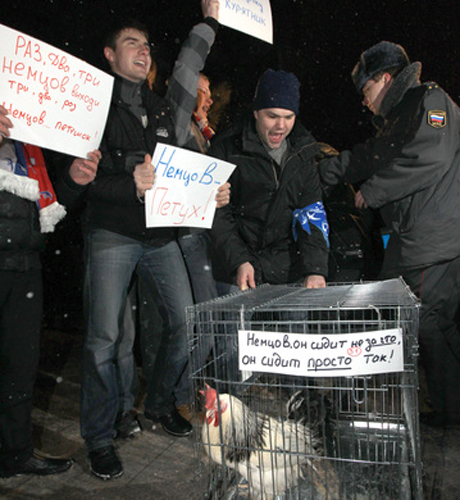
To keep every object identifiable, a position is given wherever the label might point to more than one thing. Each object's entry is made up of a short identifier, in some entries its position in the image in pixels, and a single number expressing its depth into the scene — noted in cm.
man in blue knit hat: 266
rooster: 194
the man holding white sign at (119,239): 246
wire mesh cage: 166
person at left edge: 226
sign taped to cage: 164
